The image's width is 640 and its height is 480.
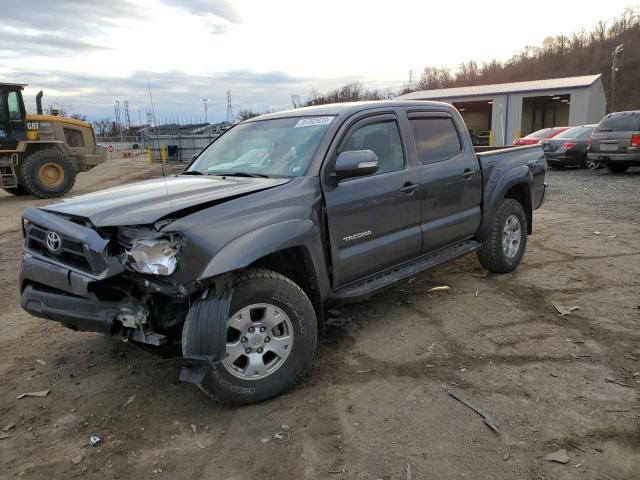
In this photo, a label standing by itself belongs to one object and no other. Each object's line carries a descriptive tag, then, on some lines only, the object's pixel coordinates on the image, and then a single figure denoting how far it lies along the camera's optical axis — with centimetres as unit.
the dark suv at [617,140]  1368
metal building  3534
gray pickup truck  293
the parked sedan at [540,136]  1733
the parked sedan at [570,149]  1636
